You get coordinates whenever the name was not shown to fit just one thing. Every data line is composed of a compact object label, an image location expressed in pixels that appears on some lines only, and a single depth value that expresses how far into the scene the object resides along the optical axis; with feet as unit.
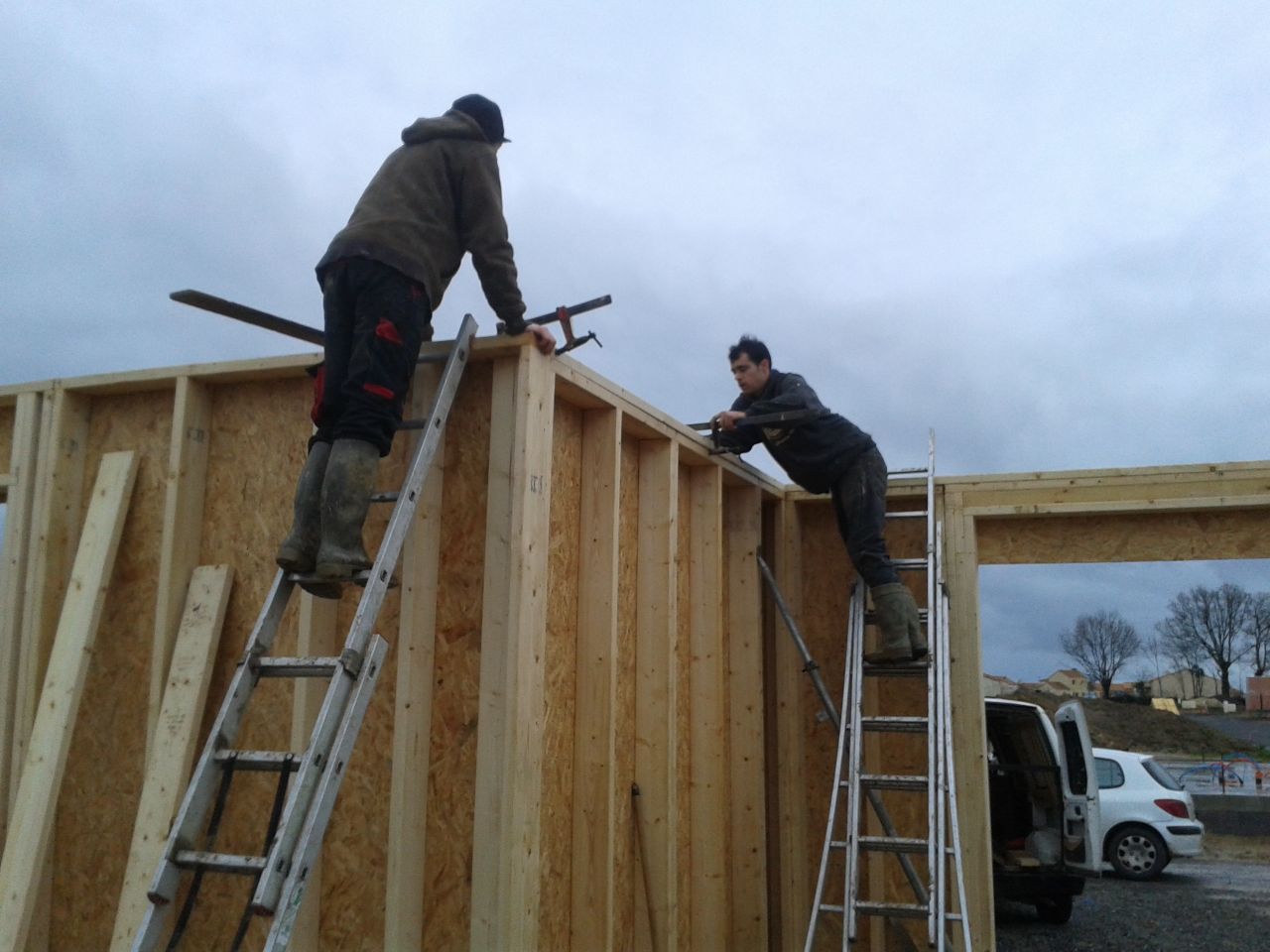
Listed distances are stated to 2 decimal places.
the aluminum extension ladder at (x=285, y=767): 10.00
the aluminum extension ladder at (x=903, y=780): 17.29
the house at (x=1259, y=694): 141.79
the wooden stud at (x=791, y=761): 22.47
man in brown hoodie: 11.63
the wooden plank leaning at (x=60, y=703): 15.14
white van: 30.99
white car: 39.65
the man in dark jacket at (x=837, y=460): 20.65
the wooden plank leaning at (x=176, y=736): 14.32
